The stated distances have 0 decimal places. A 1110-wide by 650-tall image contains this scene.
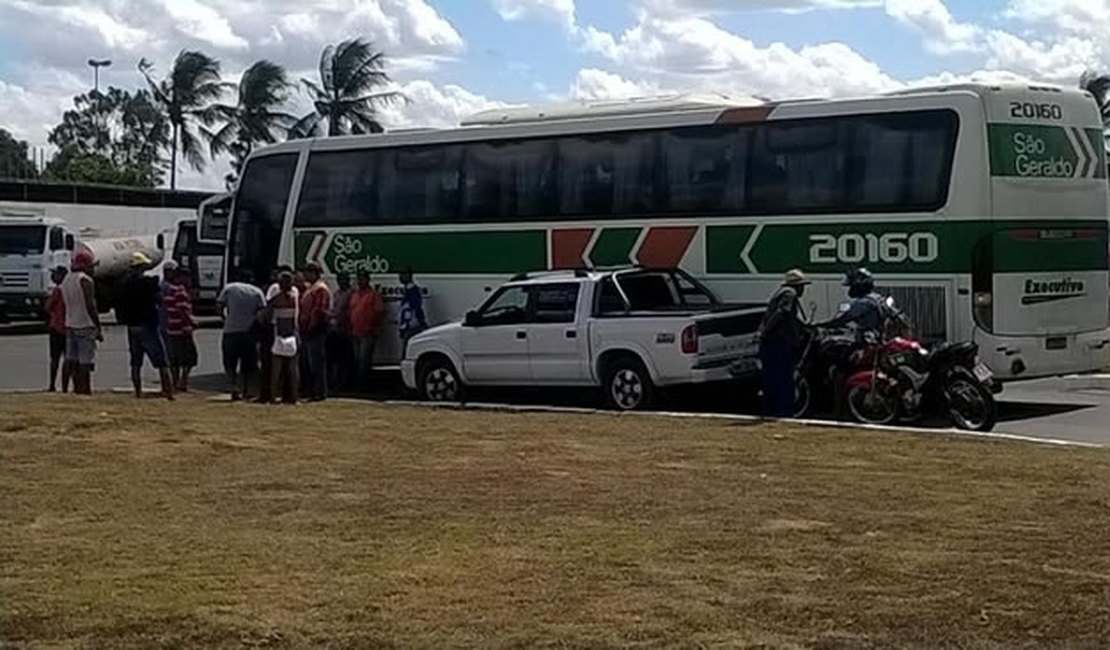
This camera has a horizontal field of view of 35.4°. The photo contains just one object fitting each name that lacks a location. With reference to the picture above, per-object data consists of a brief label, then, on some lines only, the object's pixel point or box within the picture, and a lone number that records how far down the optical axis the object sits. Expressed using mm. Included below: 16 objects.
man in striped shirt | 19844
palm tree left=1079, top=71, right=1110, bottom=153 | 50312
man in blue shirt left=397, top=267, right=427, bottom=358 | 21625
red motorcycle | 16078
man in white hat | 18844
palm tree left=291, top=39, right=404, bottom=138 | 56719
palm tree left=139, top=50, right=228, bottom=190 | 63281
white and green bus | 17500
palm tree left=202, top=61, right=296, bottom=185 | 62062
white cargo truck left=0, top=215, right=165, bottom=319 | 38469
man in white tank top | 18156
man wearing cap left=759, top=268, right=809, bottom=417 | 16484
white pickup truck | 17828
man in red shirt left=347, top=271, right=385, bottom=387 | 21859
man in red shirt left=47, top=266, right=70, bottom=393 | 19844
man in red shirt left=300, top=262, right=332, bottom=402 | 20062
